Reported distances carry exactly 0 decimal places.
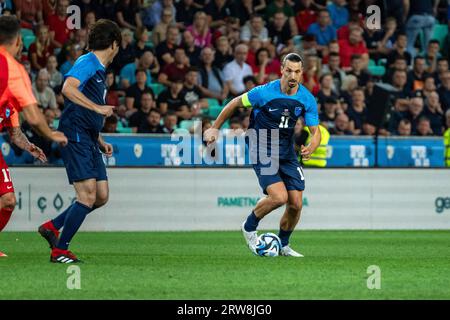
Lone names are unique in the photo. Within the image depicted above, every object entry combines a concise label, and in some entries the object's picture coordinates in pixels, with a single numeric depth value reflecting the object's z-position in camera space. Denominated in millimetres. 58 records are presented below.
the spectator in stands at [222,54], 21969
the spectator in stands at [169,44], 21703
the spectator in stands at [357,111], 20653
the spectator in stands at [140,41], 21625
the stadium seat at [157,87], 21181
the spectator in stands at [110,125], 19391
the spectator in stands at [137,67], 21250
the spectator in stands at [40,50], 20766
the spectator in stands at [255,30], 22688
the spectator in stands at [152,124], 19625
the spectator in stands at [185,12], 22688
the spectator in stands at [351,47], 22922
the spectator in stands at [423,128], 20812
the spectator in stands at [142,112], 19906
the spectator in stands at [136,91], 20297
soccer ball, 13000
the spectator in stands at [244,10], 23172
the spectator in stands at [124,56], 21375
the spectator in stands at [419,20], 23922
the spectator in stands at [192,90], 20688
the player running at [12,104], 10445
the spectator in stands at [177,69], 21281
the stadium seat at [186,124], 19344
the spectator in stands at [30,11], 21547
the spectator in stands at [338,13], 23625
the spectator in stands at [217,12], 22750
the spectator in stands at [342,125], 20422
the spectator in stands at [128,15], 22062
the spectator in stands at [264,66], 21766
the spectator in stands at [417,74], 22656
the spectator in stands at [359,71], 22328
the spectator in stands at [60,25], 21391
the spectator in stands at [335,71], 22125
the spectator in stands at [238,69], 21750
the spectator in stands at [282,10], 23266
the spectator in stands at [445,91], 22244
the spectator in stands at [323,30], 23188
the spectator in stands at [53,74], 20428
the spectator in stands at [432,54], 23467
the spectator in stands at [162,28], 22075
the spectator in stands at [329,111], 20750
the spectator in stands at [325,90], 21172
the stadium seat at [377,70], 23166
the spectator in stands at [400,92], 21547
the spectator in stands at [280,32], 22984
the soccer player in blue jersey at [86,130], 11578
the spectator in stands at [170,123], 19453
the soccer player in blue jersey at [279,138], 13031
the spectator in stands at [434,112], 21469
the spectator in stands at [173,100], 20391
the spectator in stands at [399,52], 23234
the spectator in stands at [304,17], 23452
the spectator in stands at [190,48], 21766
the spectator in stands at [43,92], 19906
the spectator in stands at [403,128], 20562
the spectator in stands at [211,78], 21562
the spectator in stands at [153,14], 22578
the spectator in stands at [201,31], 22125
